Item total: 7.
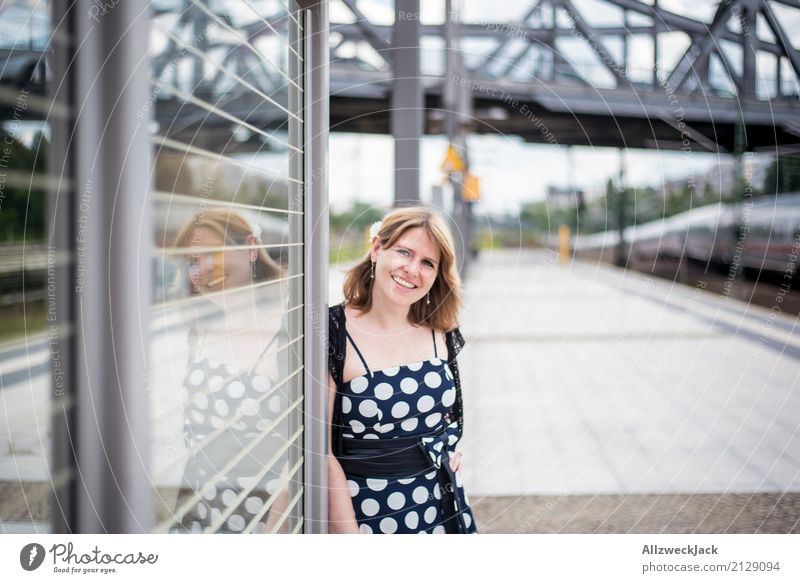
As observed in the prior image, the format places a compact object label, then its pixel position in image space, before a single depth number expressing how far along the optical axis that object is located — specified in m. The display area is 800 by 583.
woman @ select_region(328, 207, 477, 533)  1.74
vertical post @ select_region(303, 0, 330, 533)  1.71
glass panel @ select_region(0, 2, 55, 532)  1.14
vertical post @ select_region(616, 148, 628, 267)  14.79
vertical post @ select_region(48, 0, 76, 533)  1.09
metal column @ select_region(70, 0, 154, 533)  1.07
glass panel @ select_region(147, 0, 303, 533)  1.27
